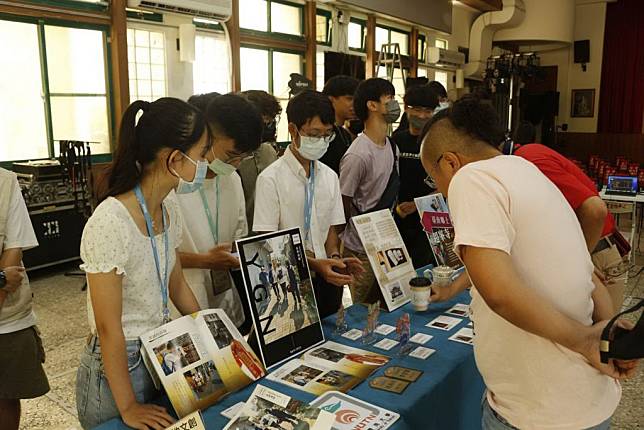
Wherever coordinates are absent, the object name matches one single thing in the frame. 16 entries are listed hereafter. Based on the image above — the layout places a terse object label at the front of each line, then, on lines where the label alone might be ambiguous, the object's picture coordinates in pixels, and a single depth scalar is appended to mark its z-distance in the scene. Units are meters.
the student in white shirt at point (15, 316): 1.87
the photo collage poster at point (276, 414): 1.21
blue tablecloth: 1.38
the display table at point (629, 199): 5.17
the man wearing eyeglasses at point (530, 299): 1.00
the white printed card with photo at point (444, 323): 1.93
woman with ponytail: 1.25
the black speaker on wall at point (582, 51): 12.23
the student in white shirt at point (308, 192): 2.04
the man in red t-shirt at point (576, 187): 2.00
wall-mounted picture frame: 12.52
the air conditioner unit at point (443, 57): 10.08
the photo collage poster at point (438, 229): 2.44
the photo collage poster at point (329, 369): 1.49
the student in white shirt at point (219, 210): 1.82
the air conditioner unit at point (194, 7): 5.19
